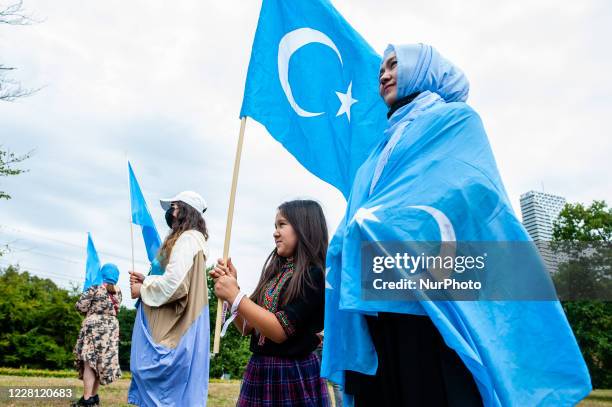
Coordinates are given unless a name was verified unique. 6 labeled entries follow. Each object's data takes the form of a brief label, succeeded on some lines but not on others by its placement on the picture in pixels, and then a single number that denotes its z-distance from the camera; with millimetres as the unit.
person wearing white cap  4660
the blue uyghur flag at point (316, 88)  3686
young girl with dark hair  2771
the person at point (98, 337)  7355
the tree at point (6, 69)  12180
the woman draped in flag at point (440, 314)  1685
